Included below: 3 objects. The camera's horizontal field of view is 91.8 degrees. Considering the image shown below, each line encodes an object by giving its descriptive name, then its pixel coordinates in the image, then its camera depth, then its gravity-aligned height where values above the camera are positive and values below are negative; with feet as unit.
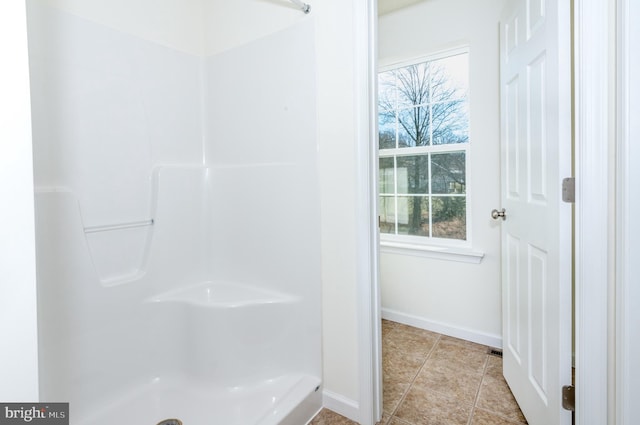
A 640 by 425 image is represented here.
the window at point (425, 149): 7.64 +1.27
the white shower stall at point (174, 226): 4.34 -0.40
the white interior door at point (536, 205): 3.50 -0.12
